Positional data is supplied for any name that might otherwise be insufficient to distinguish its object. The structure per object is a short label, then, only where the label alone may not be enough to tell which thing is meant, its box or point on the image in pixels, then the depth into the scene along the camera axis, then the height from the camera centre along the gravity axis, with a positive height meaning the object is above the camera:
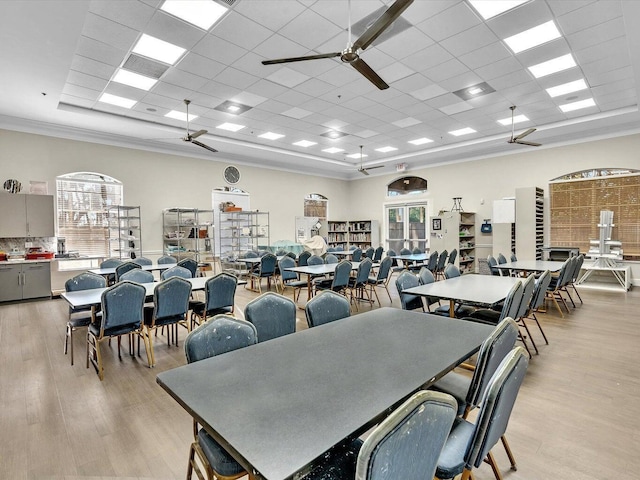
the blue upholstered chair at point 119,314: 3.23 -0.78
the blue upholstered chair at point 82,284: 3.83 -0.62
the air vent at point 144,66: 4.61 +2.32
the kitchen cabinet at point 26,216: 6.64 +0.36
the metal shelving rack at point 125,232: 8.09 +0.02
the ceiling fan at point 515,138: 6.06 +1.68
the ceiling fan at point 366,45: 2.52 +1.57
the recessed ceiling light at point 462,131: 8.03 +2.35
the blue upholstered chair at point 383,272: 6.29 -0.77
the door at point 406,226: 11.59 +0.17
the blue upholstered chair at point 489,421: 1.28 -0.75
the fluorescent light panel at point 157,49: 4.19 +2.33
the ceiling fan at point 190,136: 6.00 +1.71
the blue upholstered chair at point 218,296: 4.02 -0.76
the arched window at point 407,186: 11.55 +1.54
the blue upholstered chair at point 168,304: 3.59 -0.77
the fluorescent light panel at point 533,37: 4.04 +2.35
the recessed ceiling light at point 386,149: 9.74 +2.35
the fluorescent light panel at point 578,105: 6.36 +2.36
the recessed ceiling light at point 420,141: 8.84 +2.35
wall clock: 10.02 +1.69
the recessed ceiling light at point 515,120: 7.20 +2.35
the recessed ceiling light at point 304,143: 8.84 +2.31
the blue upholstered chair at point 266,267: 7.33 -0.76
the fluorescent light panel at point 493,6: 3.55 +2.35
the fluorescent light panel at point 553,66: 4.77 +2.35
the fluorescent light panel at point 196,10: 3.50 +2.32
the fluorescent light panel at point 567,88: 5.55 +2.35
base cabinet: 6.47 -0.90
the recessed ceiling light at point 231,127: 7.45 +2.33
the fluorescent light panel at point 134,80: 5.05 +2.32
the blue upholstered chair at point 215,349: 1.46 -0.65
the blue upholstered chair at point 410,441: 0.90 -0.59
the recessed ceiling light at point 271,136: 8.19 +2.32
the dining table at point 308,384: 1.05 -0.64
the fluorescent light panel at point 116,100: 5.83 +2.31
